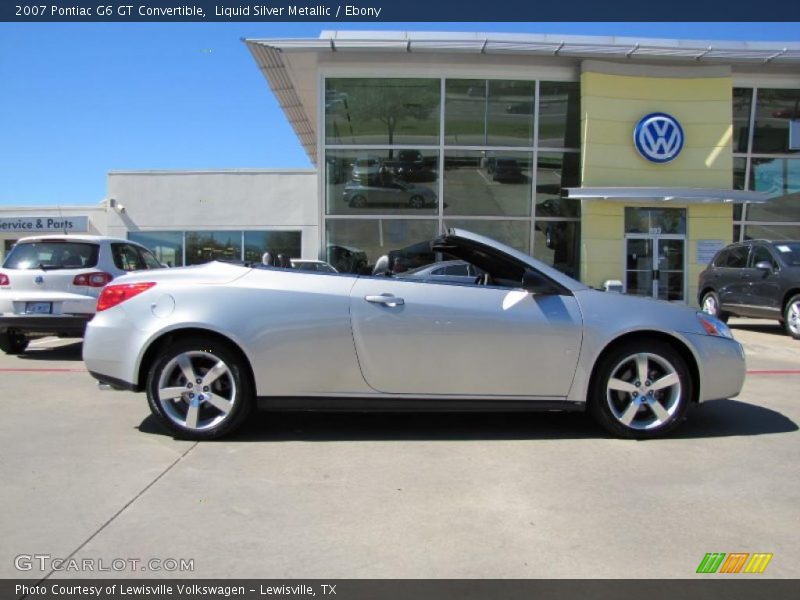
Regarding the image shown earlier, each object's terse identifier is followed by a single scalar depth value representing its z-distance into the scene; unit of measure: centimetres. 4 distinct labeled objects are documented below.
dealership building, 1698
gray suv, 1089
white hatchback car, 788
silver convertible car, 451
